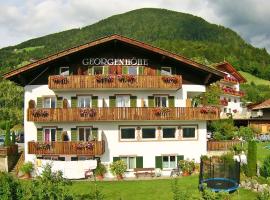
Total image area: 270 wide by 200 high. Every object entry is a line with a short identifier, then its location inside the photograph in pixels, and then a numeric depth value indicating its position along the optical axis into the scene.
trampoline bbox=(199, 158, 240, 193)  26.55
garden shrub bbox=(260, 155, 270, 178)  29.55
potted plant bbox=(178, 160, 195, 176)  34.78
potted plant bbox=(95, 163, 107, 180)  34.66
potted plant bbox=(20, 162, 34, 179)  34.79
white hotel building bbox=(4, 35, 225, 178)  35.22
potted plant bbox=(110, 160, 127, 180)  34.47
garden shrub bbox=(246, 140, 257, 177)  29.88
